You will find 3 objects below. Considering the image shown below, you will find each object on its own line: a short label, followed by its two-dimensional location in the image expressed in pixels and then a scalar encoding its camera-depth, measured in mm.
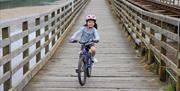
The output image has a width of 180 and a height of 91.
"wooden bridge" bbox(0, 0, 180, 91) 7543
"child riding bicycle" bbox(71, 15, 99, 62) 8547
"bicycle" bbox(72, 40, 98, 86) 8250
